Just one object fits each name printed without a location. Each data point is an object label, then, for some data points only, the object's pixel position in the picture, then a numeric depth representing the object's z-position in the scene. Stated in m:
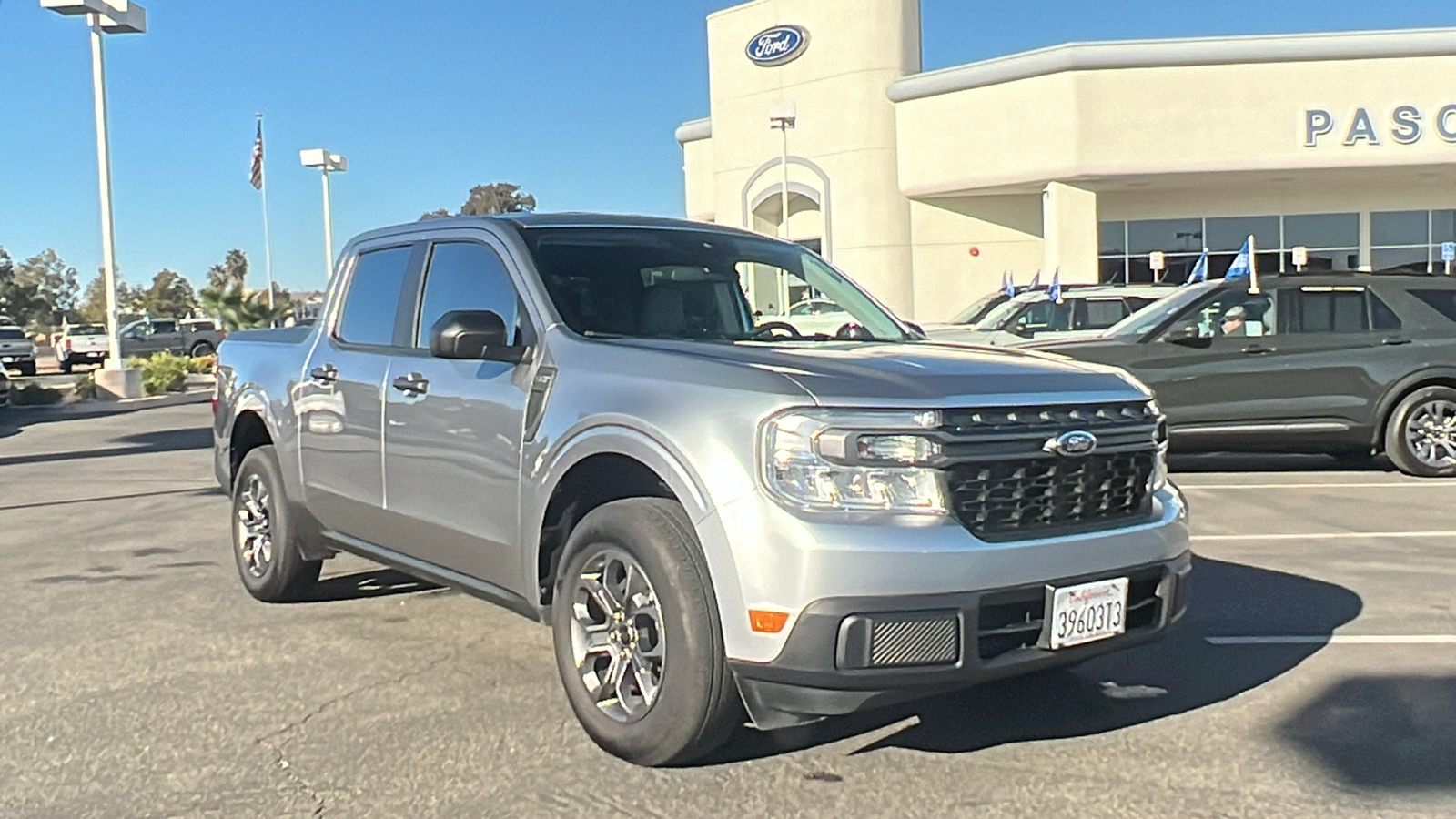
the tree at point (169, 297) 98.81
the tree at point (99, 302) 99.08
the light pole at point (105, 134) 24.02
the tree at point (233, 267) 110.30
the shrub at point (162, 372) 25.09
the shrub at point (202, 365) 31.25
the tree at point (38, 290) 92.25
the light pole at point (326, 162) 43.75
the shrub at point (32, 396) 23.03
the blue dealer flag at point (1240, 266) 15.24
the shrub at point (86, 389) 24.30
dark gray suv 10.28
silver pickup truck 3.52
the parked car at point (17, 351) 35.34
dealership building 31.25
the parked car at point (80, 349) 39.09
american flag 38.12
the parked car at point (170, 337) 45.28
